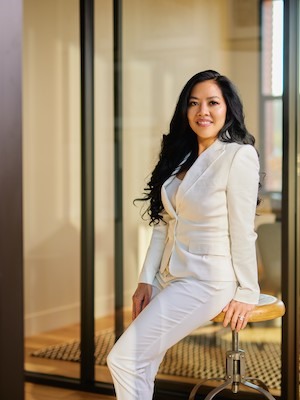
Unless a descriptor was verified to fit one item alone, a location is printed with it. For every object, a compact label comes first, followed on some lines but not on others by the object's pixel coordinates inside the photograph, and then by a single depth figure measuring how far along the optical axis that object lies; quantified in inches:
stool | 105.9
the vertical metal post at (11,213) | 66.9
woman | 98.6
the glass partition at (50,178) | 176.4
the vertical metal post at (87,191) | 147.2
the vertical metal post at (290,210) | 126.2
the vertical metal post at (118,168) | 149.5
